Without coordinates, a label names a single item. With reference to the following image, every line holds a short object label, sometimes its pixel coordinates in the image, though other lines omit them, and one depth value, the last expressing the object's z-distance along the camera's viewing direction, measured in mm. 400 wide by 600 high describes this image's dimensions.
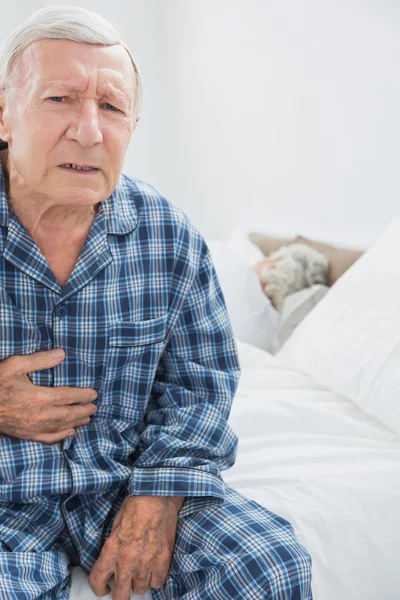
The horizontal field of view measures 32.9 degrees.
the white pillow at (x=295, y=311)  2031
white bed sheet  1159
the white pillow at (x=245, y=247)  2447
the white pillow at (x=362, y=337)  1533
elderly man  1022
